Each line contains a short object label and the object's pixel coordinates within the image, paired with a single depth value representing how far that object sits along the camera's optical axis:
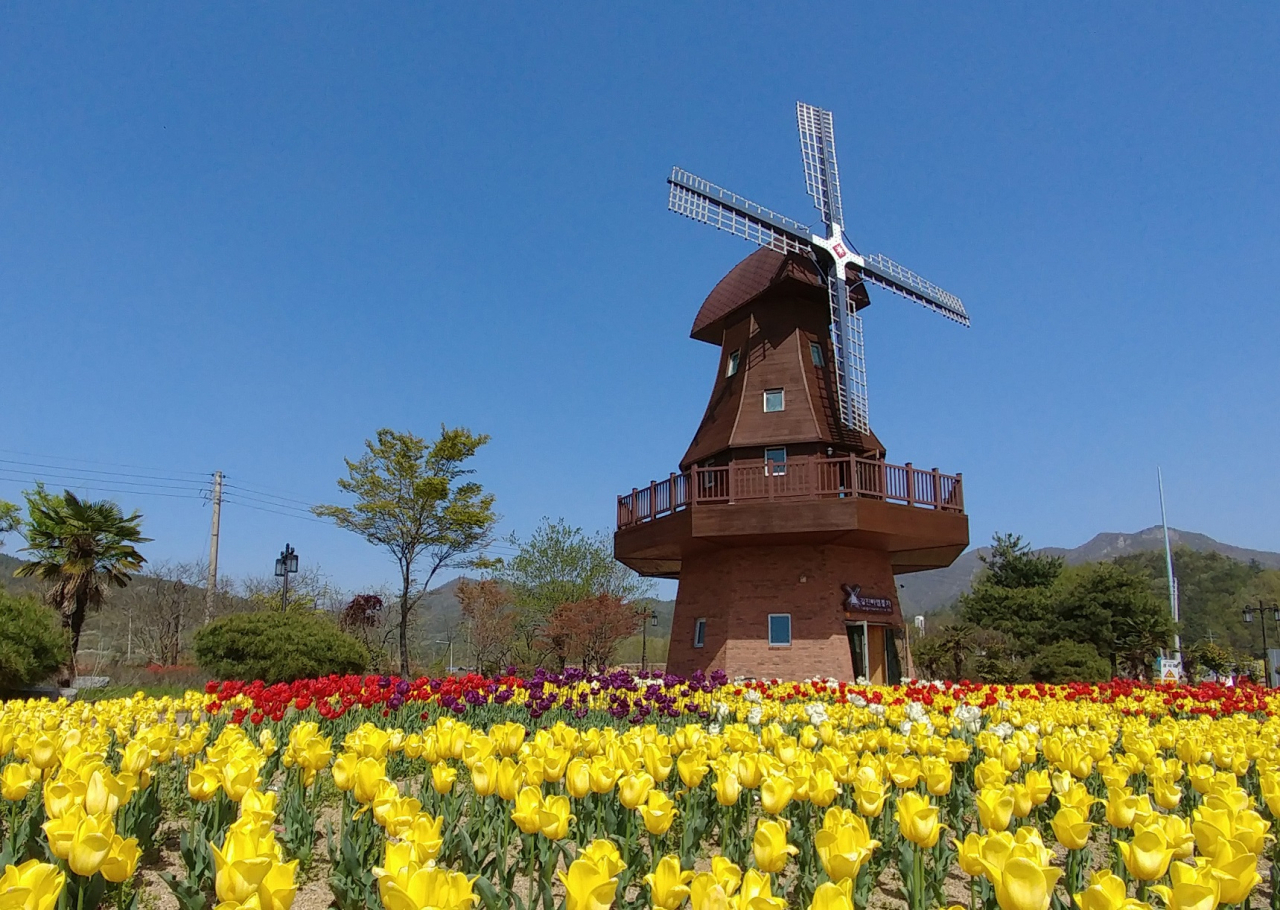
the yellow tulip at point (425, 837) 2.44
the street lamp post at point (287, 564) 24.25
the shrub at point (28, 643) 13.51
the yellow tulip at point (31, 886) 1.87
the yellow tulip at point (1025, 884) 2.15
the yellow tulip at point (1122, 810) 3.32
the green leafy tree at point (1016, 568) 36.72
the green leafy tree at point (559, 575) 35.72
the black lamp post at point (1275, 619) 26.39
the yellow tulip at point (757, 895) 1.97
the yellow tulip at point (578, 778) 3.61
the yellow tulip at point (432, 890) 1.95
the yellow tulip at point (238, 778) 3.33
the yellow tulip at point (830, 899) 1.93
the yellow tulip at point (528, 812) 3.02
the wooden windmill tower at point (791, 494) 17.69
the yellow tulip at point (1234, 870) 2.25
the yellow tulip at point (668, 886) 2.14
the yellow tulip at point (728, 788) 3.71
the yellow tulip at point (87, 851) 2.43
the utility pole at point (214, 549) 27.00
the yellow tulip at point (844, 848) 2.58
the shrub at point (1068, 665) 24.45
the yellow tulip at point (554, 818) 2.97
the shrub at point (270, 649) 17.77
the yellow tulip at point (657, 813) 3.07
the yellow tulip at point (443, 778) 3.73
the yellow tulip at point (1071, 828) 2.96
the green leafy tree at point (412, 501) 25.22
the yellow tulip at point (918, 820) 2.99
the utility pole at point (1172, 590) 40.47
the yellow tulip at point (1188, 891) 2.09
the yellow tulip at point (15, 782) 3.53
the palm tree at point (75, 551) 20.31
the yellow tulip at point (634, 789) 3.39
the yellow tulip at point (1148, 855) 2.54
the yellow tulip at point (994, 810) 3.16
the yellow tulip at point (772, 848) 2.62
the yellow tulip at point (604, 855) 2.18
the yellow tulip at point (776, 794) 3.46
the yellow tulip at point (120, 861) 2.49
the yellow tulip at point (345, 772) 3.51
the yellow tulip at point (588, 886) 2.10
